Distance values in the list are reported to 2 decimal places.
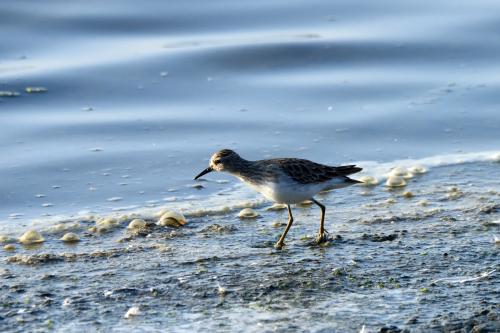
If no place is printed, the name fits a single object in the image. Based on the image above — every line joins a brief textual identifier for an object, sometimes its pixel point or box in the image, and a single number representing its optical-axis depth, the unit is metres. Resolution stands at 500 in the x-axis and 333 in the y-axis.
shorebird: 14.28
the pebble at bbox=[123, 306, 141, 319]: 10.97
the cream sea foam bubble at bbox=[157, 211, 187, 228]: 15.08
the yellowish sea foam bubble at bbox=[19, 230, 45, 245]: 14.38
